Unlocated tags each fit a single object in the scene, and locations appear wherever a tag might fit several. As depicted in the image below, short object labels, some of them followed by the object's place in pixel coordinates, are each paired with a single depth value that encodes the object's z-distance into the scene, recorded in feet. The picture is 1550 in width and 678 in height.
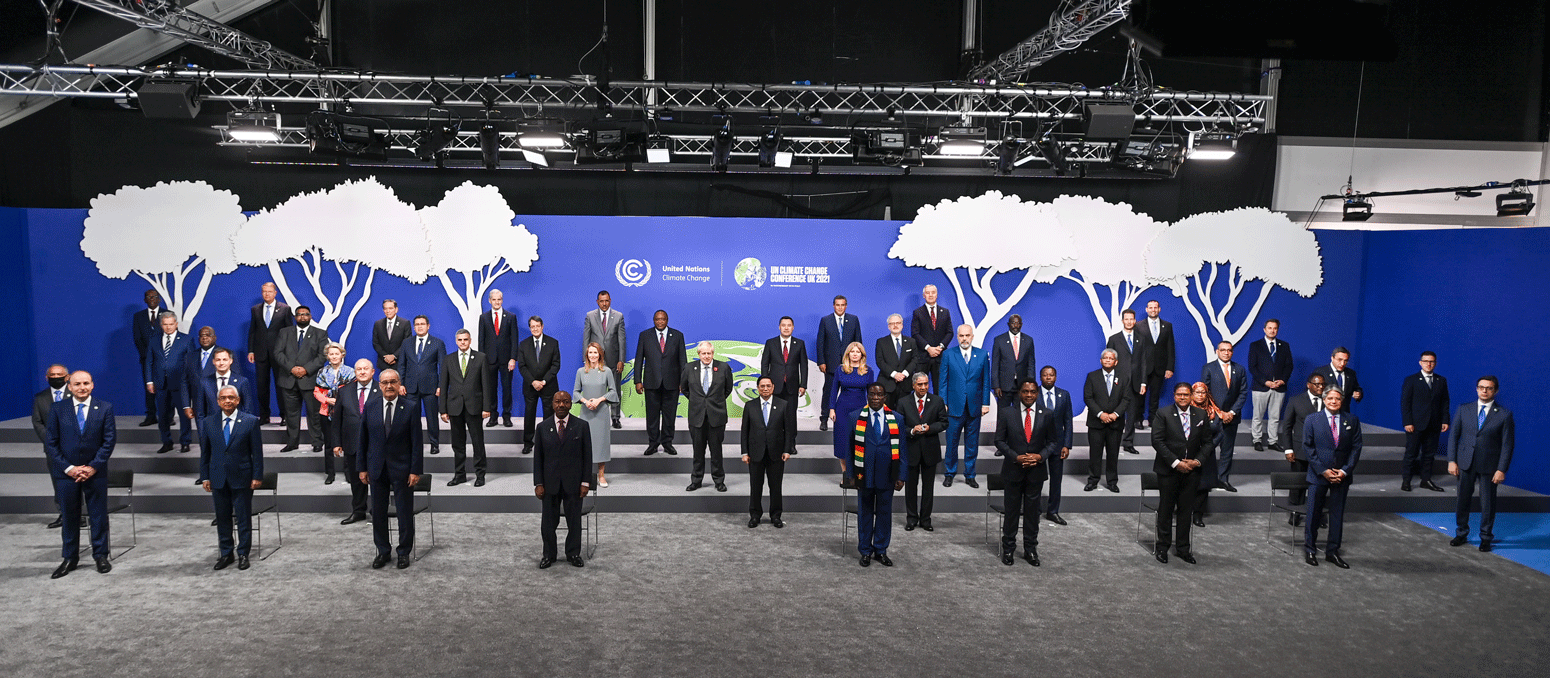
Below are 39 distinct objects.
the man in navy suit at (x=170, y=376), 28.09
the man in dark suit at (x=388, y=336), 28.73
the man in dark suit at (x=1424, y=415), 26.99
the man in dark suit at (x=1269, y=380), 30.40
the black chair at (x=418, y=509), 20.84
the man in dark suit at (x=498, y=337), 29.63
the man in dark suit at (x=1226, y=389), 27.20
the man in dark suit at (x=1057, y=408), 23.43
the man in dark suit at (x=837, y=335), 29.99
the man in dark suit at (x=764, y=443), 23.24
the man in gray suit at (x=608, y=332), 29.76
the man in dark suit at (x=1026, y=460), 20.81
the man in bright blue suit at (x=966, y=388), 26.68
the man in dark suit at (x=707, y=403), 25.71
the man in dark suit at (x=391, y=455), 19.56
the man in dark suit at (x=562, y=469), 19.75
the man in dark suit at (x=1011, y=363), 28.22
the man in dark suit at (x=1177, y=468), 21.09
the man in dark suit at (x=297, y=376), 27.96
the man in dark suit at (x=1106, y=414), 26.09
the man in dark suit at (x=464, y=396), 26.23
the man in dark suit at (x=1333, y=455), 20.86
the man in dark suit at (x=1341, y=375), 26.78
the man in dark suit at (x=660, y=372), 28.55
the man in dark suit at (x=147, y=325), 29.71
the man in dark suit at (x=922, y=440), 22.74
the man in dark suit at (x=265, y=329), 30.04
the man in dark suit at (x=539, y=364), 27.68
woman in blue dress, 24.30
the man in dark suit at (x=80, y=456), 19.20
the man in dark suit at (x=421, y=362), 26.53
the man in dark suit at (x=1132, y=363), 28.71
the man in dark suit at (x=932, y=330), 30.32
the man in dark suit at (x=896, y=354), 27.78
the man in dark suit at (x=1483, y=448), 22.66
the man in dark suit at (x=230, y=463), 19.63
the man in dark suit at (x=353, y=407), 20.45
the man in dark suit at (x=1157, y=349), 30.42
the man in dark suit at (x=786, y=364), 28.14
